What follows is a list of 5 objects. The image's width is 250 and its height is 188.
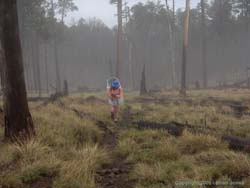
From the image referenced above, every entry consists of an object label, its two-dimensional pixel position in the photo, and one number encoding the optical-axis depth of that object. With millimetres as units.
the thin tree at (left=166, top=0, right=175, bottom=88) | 36312
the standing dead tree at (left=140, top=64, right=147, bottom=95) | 24031
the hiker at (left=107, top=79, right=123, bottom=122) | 11961
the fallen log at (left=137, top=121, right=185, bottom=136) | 8273
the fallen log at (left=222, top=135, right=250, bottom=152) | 6348
